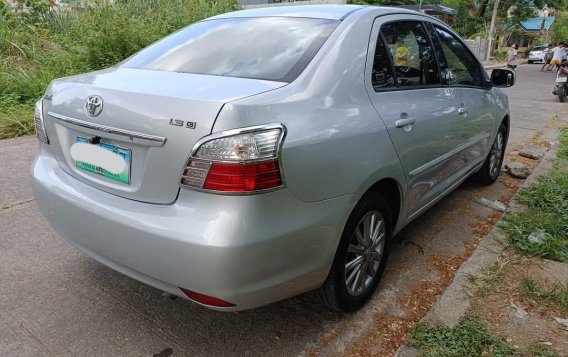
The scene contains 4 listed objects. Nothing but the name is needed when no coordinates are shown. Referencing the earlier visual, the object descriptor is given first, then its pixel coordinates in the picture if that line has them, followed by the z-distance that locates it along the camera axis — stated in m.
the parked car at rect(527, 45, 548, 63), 38.22
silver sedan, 1.78
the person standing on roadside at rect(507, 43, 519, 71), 21.14
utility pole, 32.53
